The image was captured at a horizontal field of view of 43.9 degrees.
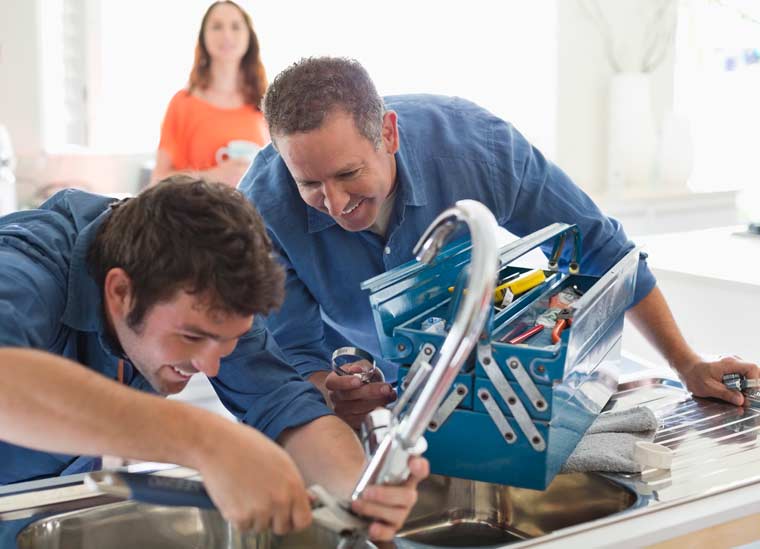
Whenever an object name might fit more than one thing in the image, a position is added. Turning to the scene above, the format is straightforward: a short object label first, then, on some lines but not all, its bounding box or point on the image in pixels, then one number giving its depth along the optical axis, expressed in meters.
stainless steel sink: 1.18
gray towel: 1.26
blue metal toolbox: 1.11
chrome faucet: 0.88
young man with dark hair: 0.90
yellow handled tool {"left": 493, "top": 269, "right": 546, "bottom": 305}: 1.36
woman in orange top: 3.50
